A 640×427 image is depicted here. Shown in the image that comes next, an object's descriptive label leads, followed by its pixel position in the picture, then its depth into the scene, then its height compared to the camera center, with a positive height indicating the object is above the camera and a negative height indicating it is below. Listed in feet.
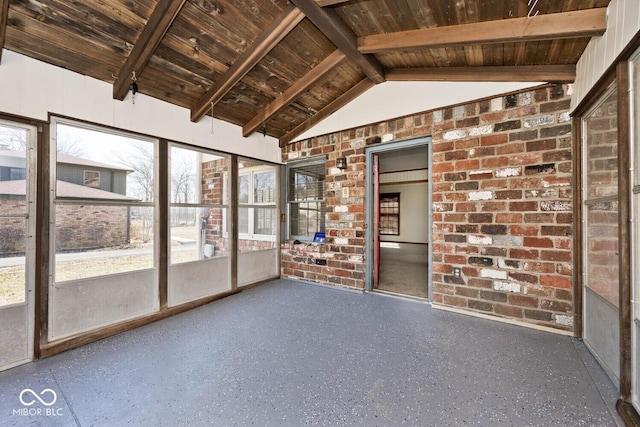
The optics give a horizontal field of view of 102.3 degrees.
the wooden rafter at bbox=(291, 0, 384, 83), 7.03 +5.66
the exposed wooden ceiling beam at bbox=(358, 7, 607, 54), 6.39 +5.16
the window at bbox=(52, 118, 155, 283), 7.87 +0.40
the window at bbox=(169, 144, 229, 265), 10.62 +0.42
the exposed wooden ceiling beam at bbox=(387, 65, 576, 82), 8.25 +5.07
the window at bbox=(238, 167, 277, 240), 13.80 +0.65
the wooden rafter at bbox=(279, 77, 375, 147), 12.10 +5.44
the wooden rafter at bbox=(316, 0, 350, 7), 6.81 +5.69
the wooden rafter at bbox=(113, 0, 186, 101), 6.38 +4.79
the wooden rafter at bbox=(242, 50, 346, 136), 9.48 +5.24
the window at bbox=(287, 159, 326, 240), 15.06 +0.93
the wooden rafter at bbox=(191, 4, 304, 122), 7.41 +5.23
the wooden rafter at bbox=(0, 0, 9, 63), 5.55 +4.41
